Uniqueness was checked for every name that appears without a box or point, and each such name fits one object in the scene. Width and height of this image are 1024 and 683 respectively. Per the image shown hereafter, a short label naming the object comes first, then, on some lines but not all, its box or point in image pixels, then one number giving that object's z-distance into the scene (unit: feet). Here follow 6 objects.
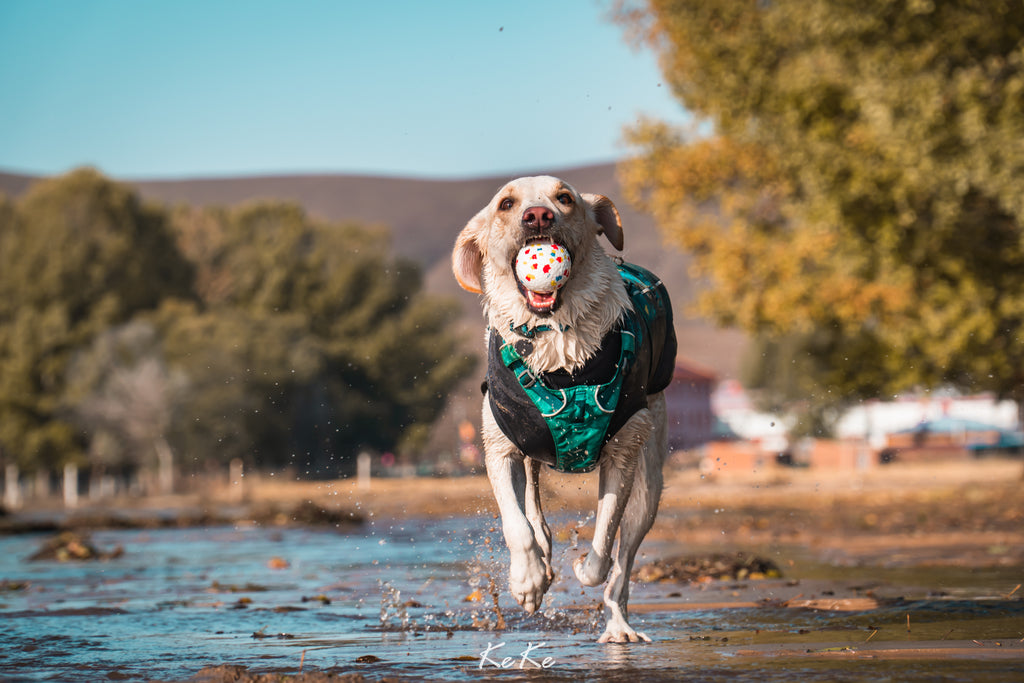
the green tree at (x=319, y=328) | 208.54
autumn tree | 61.11
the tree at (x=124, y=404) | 177.78
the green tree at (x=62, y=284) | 181.78
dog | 20.11
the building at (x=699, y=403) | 430.20
